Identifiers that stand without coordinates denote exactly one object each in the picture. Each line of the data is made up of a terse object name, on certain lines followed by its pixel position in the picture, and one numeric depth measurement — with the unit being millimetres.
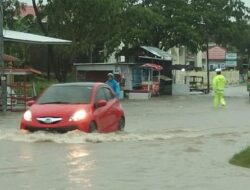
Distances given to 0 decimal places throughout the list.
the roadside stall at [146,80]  47153
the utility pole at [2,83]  26797
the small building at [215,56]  127250
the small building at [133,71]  44156
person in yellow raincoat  29897
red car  14883
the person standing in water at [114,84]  27797
